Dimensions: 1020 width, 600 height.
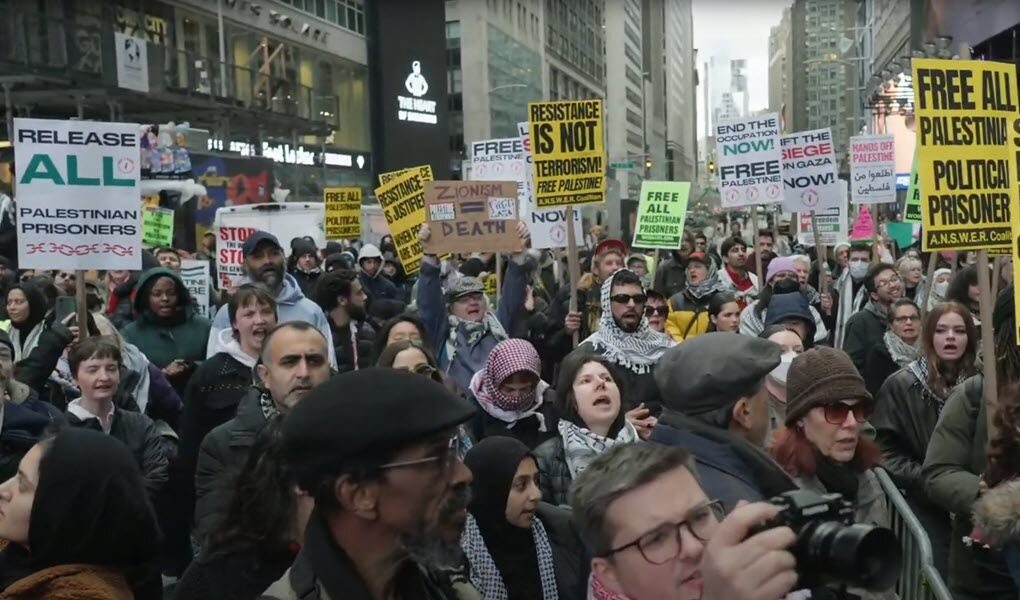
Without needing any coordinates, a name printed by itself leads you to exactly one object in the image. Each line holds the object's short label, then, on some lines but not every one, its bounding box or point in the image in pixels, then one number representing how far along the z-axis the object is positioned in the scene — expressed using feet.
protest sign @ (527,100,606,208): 29.14
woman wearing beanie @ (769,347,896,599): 11.10
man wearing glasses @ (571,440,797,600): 6.86
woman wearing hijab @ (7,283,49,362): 23.98
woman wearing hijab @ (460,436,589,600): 10.98
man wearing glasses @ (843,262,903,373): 25.12
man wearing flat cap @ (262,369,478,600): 6.49
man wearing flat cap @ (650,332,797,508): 8.81
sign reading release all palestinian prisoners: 20.89
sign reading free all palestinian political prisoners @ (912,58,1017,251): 17.99
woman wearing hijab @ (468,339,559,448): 16.17
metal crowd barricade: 12.16
